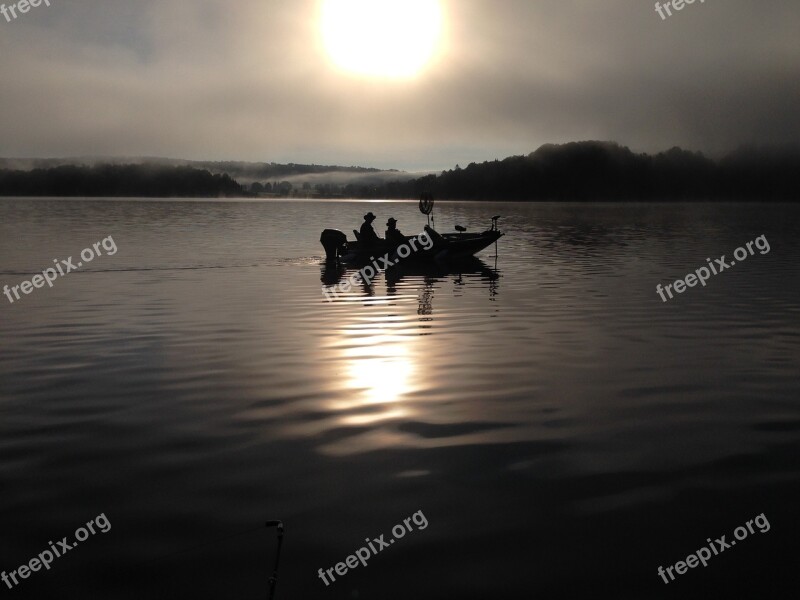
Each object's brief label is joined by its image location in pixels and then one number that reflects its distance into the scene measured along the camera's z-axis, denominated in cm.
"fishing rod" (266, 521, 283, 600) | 582
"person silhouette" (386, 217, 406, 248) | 4303
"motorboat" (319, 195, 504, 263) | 4306
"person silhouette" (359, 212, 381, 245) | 4306
